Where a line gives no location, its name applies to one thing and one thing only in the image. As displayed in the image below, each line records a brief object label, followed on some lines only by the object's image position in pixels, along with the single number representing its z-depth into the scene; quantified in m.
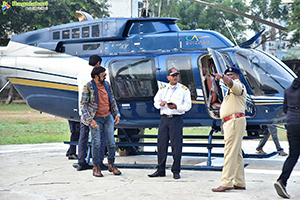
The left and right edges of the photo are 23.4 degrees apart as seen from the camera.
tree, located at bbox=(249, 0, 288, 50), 52.84
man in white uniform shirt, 12.31
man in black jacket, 9.73
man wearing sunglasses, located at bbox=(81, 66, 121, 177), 12.58
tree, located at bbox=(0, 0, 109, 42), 46.59
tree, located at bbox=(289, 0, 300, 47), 43.68
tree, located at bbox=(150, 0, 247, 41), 58.49
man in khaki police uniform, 10.37
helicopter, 14.27
